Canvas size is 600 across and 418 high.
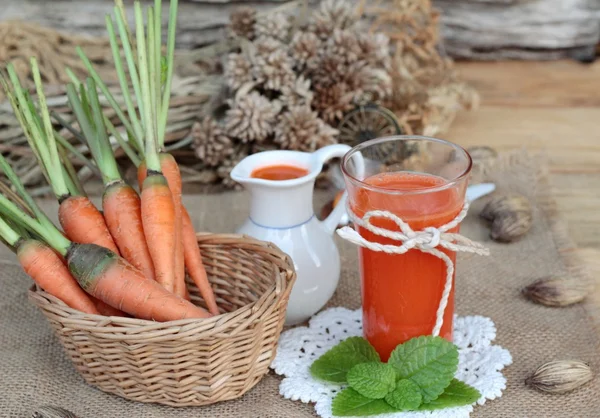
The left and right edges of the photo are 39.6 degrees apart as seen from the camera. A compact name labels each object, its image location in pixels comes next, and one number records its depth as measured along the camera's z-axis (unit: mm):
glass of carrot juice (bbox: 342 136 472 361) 971
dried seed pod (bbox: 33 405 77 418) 988
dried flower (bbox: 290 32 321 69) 1612
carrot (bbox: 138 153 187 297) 1093
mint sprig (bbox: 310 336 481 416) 982
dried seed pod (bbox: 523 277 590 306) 1240
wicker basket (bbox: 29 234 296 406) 936
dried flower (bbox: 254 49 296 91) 1590
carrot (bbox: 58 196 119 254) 1076
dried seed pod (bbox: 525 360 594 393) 1048
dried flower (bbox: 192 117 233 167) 1591
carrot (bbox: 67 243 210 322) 1008
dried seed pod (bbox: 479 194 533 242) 1414
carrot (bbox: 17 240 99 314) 1017
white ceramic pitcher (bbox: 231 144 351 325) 1149
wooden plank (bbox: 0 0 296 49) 2053
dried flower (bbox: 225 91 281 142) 1572
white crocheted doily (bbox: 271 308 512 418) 1037
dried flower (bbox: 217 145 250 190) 1627
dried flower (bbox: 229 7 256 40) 1698
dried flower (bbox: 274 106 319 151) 1560
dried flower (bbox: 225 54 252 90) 1602
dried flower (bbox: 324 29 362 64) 1600
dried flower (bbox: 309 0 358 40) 1649
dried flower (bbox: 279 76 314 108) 1593
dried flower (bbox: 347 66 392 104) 1601
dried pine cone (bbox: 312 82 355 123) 1598
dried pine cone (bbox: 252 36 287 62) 1603
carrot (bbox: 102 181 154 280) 1089
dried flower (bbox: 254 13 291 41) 1660
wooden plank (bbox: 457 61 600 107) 2016
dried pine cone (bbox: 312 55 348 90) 1595
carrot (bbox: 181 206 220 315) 1116
